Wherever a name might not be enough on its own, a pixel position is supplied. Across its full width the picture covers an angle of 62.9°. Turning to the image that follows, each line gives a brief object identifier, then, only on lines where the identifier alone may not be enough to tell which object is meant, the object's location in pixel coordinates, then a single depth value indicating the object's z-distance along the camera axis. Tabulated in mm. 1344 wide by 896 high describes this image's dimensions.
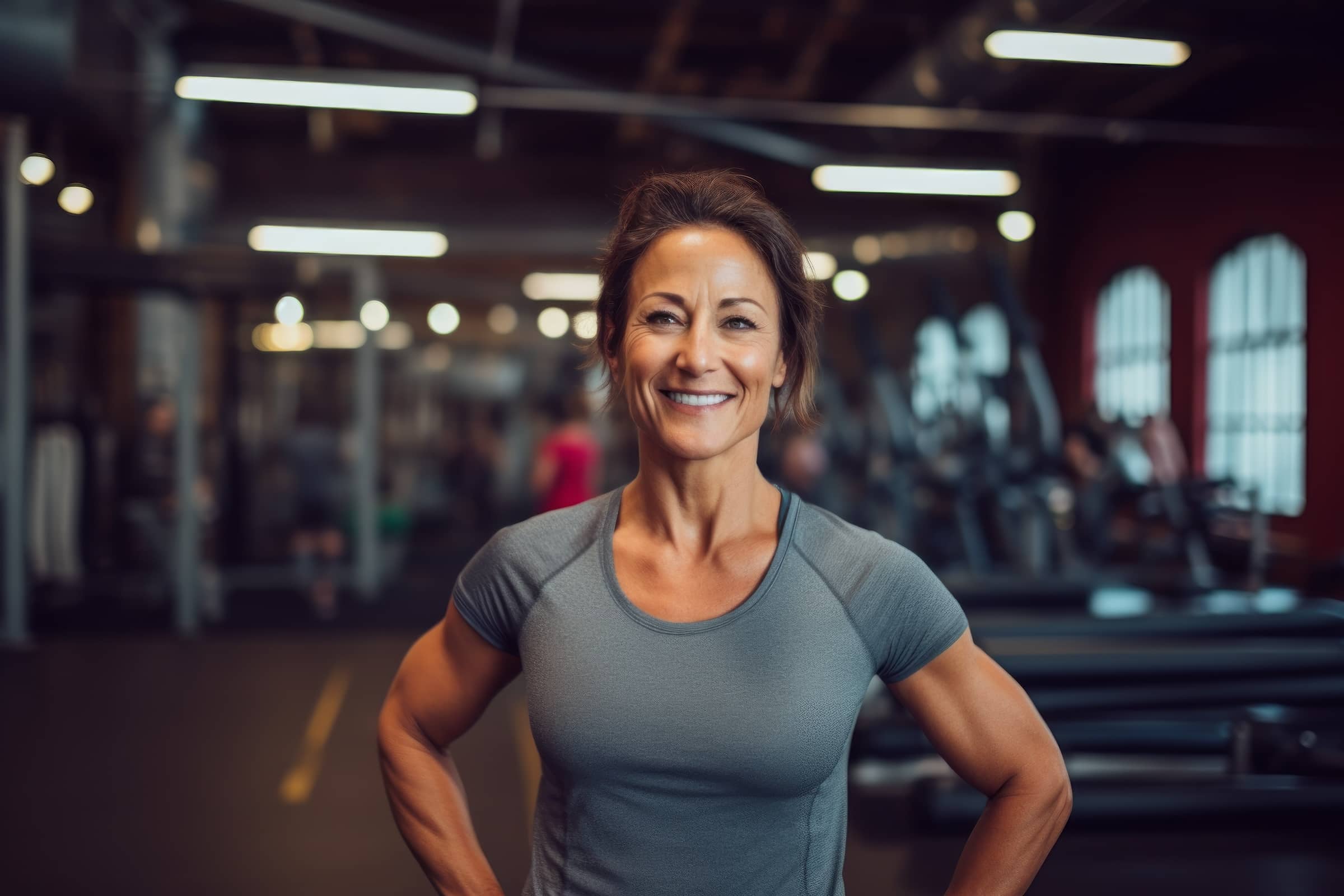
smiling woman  1070
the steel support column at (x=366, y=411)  8008
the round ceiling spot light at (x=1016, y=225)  10531
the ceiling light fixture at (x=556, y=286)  12328
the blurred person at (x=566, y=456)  5293
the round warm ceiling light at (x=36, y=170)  6121
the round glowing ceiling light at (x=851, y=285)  10844
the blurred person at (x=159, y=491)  7301
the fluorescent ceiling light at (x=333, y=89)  5887
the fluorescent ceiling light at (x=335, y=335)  10211
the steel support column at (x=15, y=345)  6066
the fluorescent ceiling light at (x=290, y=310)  7782
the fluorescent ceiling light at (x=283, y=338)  8977
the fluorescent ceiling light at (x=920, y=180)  7844
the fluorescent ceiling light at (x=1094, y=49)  5797
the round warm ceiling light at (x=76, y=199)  7500
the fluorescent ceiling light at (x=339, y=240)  9867
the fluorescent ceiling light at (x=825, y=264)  10969
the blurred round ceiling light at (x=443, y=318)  11945
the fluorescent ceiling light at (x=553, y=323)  12398
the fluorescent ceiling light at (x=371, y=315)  7984
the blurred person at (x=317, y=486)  8047
